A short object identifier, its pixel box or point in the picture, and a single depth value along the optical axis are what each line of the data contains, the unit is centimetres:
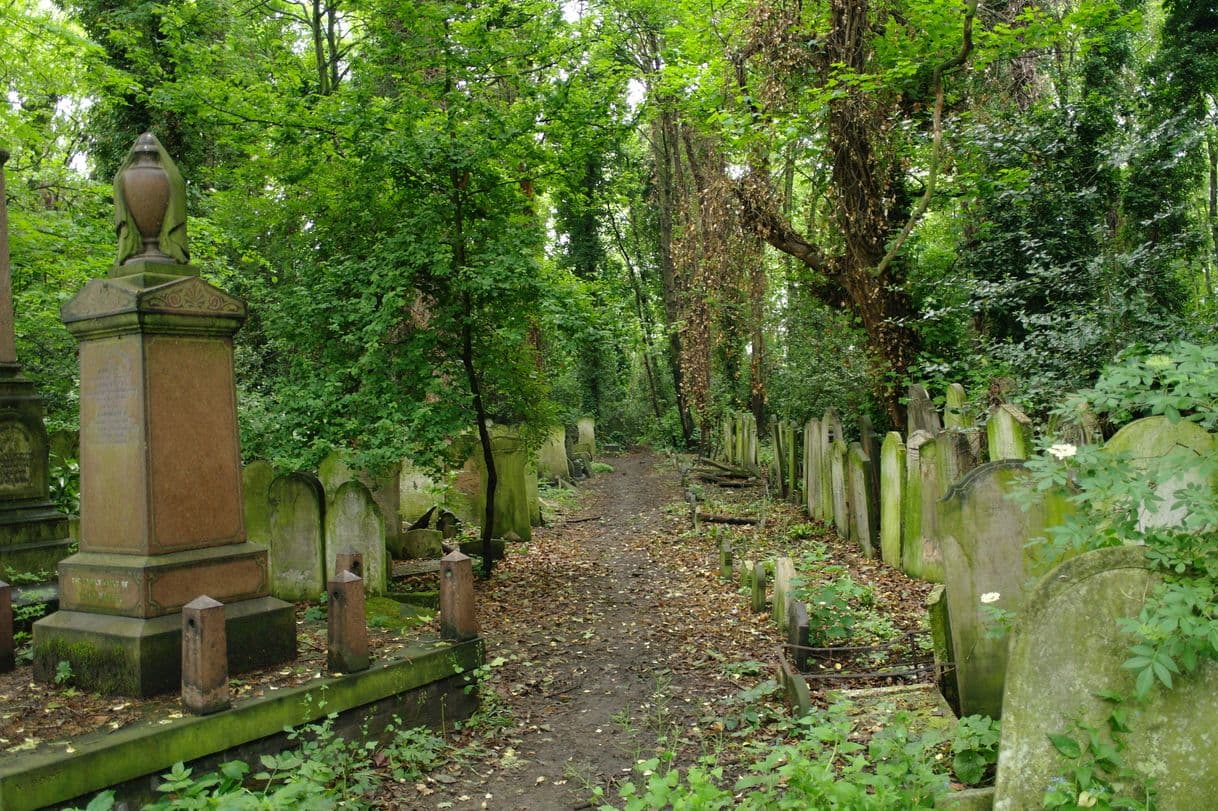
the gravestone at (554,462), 1947
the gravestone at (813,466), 1188
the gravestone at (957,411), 859
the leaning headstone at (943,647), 468
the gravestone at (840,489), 1016
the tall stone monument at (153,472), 472
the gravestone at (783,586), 632
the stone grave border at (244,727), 358
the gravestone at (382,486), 916
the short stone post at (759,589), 743
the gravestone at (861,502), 924
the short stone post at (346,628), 490
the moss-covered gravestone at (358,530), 768
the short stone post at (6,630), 506
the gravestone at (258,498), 794
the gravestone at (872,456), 934
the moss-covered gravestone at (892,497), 844
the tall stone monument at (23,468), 672
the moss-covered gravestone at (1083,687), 280
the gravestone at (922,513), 769
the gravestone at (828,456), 1088
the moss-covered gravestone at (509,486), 1142
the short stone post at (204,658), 418
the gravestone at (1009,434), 695
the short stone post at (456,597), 562
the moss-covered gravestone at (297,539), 775
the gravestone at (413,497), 1182
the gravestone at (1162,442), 477
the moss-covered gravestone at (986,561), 439
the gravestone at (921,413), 944
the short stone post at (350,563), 543
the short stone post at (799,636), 568
